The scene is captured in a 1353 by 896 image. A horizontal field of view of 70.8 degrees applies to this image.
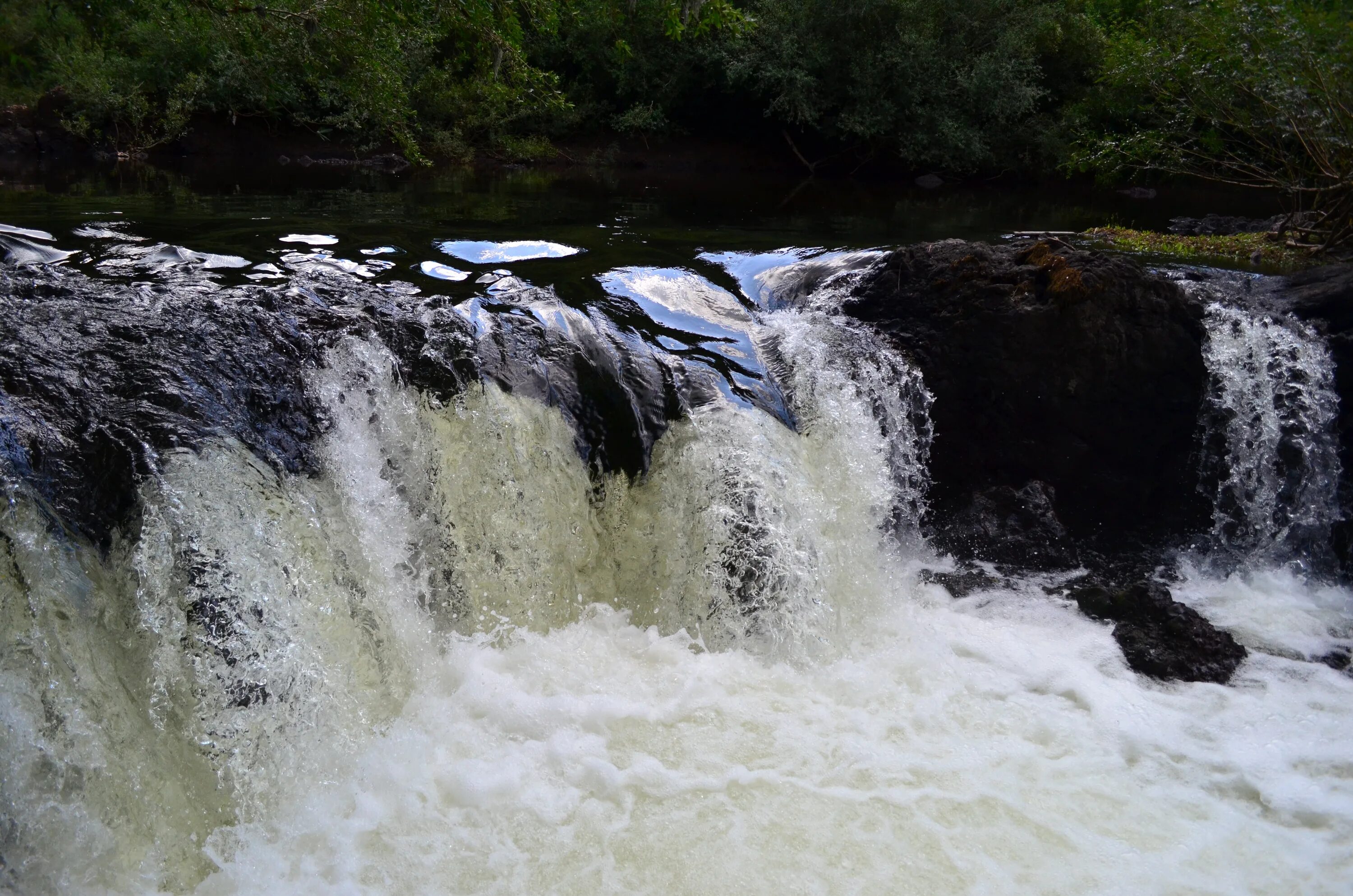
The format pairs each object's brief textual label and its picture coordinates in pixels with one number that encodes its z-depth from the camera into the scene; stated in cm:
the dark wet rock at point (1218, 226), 1011
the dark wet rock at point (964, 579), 514
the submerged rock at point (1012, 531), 539
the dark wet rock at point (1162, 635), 449
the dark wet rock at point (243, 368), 339
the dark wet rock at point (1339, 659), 465
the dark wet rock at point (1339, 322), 549
